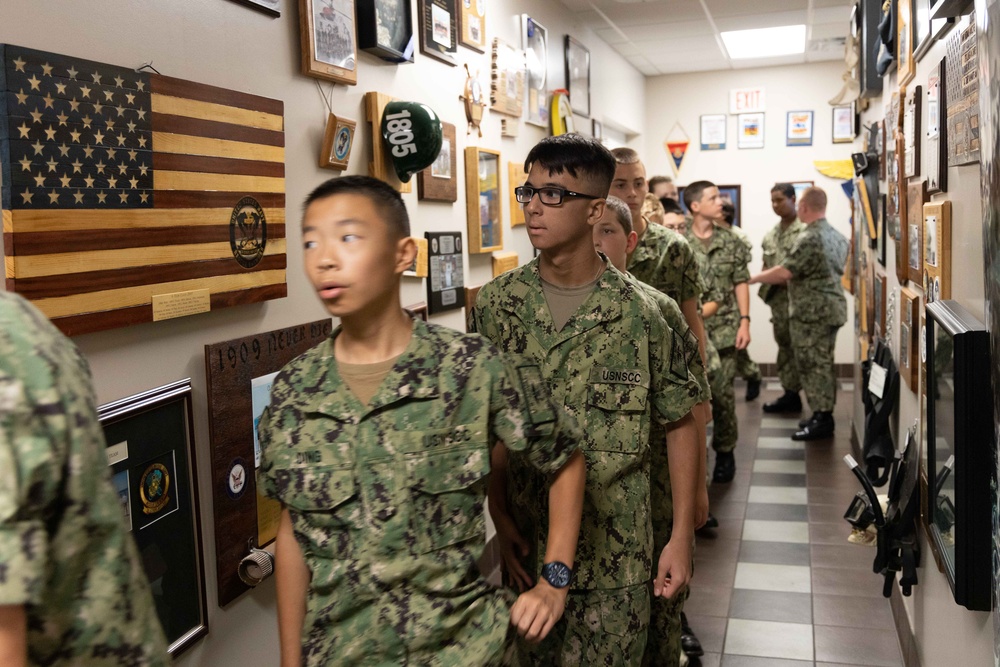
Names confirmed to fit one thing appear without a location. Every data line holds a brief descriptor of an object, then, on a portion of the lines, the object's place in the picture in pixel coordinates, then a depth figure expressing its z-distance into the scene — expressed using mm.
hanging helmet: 2869
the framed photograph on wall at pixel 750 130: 8797
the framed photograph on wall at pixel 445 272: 3385
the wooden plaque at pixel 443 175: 3254
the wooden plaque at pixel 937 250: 2018
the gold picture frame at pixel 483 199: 3699
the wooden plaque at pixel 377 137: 2820
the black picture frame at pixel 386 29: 2748
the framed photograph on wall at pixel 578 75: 5434
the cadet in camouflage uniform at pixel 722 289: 5203
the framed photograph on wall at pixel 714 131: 8914
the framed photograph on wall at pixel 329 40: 2393
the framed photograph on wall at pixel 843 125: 8492
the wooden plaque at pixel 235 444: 2061
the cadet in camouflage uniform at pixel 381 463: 1341
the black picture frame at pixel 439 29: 3203
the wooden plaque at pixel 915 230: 2483
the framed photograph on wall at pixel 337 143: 2527
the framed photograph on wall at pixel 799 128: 8680
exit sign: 8781
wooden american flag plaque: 1512
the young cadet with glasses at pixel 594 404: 2037
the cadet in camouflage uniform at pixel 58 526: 772
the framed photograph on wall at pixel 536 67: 4477
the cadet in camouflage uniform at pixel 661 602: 2434
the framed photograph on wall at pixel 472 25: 3574
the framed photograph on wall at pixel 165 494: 1766
